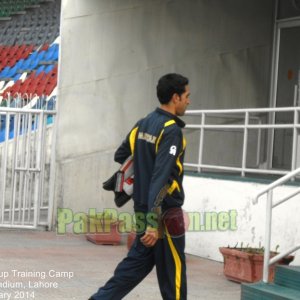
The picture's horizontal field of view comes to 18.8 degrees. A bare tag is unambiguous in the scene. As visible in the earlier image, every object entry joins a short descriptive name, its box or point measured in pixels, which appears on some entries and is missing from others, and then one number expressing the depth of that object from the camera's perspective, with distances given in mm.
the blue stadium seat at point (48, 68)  20486
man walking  6707
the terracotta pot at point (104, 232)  12773
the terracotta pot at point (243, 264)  9586
